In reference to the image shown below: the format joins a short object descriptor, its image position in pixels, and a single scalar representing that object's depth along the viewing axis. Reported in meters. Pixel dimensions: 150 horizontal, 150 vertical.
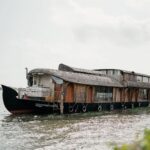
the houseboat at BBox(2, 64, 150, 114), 23.69
